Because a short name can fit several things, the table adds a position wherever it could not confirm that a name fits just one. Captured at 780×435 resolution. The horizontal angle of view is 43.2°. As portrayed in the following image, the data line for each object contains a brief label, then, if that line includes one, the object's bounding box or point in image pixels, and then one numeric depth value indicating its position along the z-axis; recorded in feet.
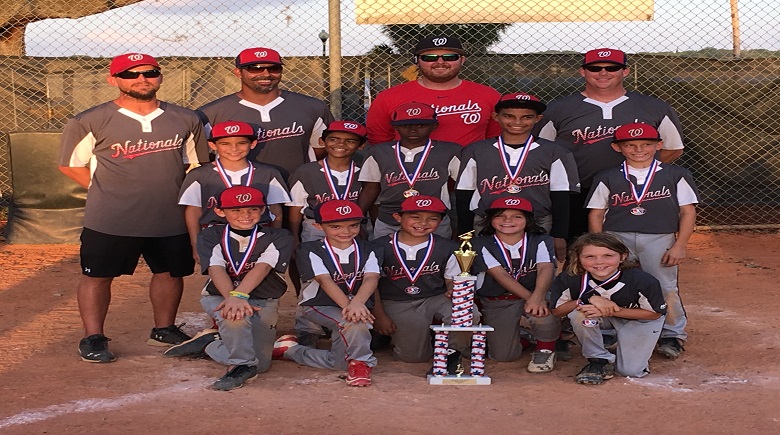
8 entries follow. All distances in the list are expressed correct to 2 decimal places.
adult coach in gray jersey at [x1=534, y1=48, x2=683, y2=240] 19.66
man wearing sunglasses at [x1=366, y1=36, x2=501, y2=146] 20.17
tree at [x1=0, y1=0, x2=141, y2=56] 38.01
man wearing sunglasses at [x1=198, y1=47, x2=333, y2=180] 20.06
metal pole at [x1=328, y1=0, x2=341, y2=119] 26.84
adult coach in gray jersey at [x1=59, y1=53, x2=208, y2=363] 18.80
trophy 17.13
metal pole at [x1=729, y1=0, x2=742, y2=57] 32.12
